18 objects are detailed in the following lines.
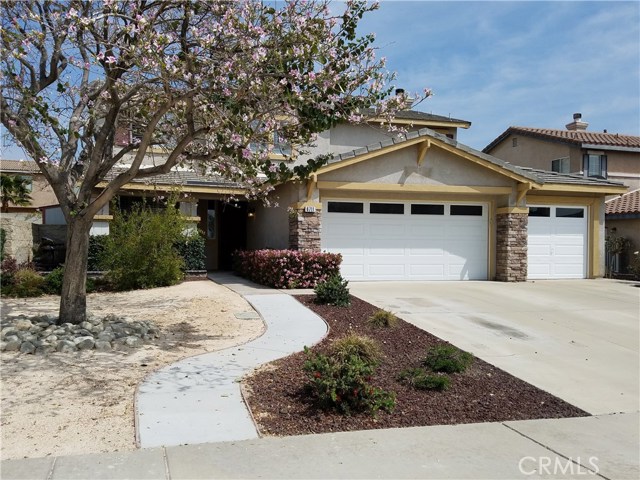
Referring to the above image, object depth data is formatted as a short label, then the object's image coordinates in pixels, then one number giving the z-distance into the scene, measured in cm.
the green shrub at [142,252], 1327
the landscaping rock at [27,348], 696
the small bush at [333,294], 1072
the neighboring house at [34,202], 2529
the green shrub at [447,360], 660
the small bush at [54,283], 1273
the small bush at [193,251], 1509
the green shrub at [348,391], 519
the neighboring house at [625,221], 1933
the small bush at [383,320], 893
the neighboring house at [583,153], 2469
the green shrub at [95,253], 1426
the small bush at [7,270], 1263
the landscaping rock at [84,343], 721
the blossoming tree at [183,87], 645
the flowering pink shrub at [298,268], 1334
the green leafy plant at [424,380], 598
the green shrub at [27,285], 1223
